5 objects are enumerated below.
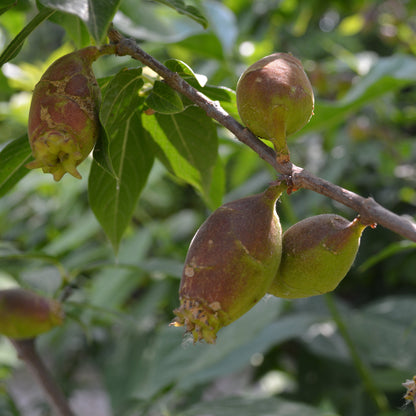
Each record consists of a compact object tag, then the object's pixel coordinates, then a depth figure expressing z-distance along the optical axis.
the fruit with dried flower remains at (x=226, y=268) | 0.24
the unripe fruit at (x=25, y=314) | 0.31
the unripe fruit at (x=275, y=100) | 0.25
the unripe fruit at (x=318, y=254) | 0.25
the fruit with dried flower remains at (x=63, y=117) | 0.24
